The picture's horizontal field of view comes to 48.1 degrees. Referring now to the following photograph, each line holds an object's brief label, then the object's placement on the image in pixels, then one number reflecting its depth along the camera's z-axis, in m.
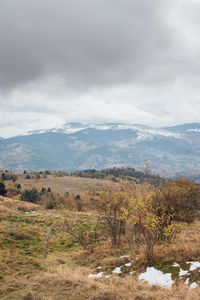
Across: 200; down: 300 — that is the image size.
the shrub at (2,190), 90.31
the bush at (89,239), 19.40
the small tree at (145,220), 13.51
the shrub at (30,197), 95.56
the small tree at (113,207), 18.83
